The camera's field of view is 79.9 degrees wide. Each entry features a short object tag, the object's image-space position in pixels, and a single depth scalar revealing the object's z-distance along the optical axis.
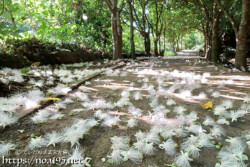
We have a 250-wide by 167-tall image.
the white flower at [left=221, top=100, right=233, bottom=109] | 0.65
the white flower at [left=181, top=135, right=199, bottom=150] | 0.44
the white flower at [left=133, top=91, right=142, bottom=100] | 0.79
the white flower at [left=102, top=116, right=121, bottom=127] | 0.55
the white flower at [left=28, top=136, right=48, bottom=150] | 0.42
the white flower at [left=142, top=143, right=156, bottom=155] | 0.41
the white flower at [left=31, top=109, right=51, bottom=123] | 0.54
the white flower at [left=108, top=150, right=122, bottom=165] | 0.38
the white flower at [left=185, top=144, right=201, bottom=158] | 0.41
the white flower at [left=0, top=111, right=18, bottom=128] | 0.49
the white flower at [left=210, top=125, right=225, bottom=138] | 0.48
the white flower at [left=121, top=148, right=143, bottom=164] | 0.39
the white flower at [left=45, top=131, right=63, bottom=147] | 0.43
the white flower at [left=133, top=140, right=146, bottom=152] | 0.42
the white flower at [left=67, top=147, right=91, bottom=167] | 0.37
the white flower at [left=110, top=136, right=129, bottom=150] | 0.42
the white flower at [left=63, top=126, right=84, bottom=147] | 0.44
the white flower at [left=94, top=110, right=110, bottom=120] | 0.59
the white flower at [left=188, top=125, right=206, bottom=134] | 0.49
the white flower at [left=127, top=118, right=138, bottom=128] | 0.54
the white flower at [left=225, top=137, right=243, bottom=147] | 0.43
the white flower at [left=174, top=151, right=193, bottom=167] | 0.37
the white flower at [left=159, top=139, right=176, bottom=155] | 0.42
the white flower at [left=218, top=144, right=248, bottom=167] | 0.37
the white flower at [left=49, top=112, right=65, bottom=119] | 0.58
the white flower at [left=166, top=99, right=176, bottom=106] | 0.72
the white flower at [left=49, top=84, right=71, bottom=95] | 0.82
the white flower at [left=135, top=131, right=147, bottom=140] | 0.47
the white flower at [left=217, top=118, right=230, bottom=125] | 0.54
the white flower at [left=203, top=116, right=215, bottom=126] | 0.54
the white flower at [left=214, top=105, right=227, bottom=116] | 0.60
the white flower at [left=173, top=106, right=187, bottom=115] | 0.64
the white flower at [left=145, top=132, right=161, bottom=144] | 0.45
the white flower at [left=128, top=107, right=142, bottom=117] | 0.63
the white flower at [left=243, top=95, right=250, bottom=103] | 0.70
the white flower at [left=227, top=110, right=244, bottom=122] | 0.55
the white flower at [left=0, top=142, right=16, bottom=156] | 0.39
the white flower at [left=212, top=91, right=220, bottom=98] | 0.81
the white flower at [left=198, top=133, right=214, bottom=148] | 0.43
